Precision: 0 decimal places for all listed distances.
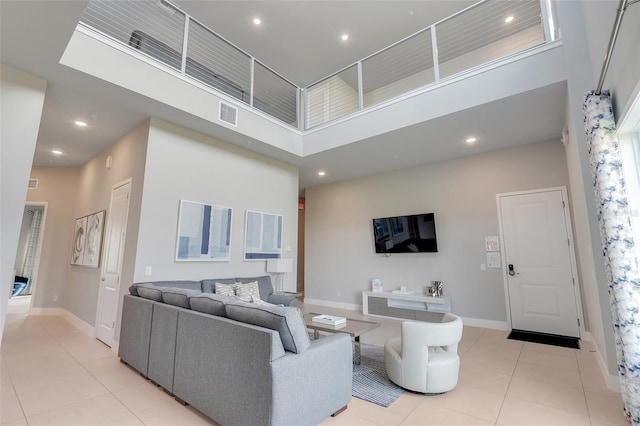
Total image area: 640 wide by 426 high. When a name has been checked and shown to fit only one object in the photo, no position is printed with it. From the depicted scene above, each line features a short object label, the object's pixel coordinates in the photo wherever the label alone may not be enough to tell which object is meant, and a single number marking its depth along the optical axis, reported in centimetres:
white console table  556
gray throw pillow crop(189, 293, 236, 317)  253
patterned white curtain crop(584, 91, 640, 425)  215
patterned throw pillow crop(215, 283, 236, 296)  423
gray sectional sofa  196
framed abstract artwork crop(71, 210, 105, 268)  504
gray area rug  272
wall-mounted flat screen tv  595
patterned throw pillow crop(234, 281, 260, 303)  438
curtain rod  185
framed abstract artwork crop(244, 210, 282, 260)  523
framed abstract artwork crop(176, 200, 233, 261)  434
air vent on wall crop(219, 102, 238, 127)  447
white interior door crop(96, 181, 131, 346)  425
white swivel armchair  273
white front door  471
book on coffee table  343
